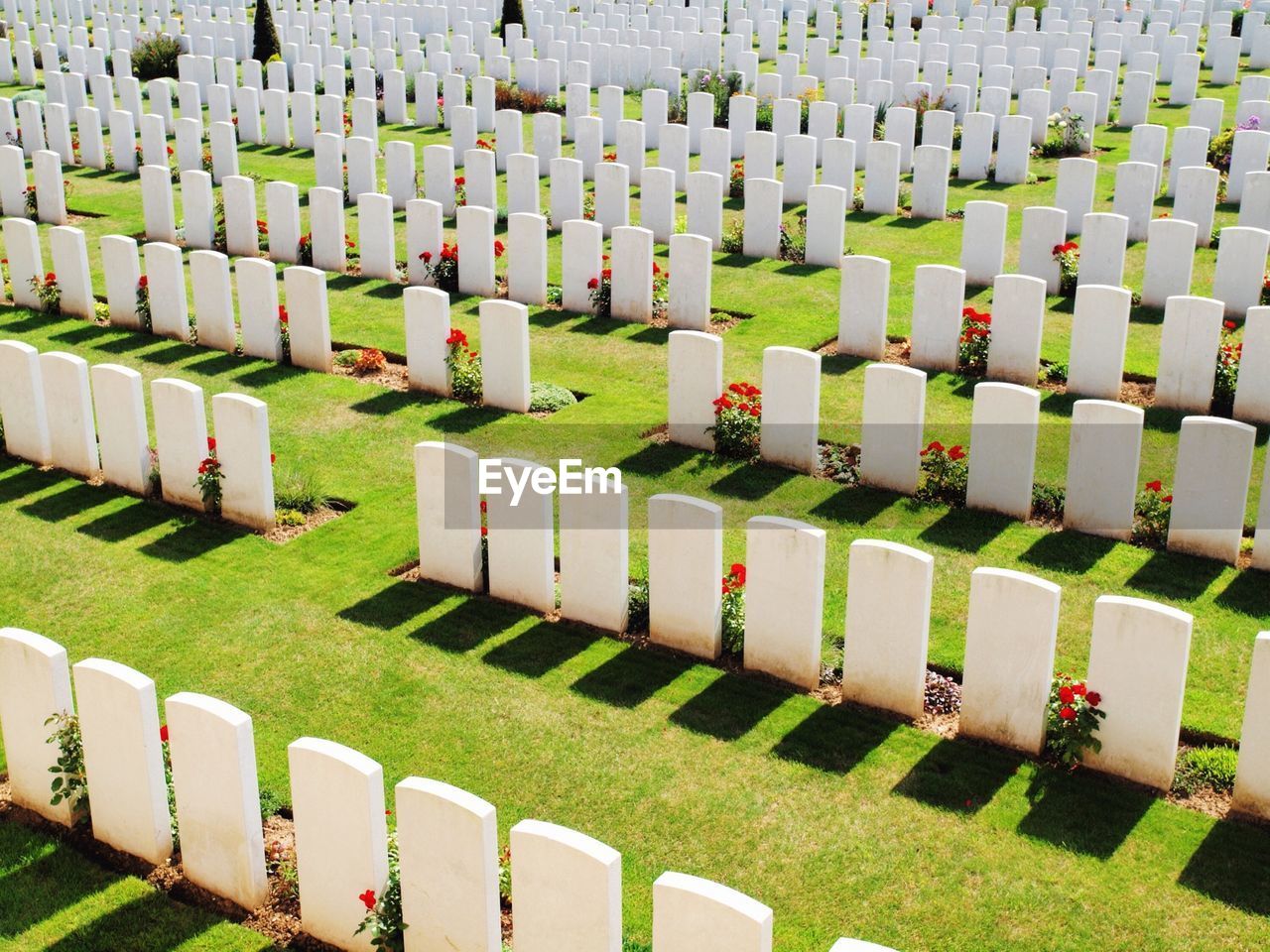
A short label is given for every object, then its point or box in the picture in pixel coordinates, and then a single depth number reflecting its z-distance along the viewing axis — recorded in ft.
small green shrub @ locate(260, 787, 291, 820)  23.31
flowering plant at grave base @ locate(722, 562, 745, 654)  27.78
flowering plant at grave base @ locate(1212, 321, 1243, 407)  38.70
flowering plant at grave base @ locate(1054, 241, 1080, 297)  47.42
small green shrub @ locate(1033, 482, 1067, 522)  33.47
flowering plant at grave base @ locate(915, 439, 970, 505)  34.22
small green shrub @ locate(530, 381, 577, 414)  40.24
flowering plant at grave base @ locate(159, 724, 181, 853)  22.52
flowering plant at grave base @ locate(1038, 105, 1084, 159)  67.31
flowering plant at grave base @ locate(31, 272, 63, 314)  48.03
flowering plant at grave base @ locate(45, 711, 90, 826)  22.50
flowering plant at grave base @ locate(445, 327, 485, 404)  40.68
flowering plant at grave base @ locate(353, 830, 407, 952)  19.97
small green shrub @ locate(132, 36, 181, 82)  86.17
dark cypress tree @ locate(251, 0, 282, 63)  86.53
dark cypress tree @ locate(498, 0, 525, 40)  98.22
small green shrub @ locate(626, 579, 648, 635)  29.04
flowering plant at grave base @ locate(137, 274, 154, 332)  45.96
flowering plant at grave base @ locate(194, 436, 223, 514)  33.42
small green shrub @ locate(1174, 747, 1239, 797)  23.72
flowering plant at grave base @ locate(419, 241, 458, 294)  50.24
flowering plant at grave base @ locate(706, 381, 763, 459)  36.47
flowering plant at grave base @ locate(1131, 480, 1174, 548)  32.17
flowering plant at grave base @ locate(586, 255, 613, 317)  47.67
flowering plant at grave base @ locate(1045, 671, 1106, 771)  23.76
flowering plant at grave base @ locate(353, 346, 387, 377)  43.16
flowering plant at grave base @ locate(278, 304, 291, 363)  43.70
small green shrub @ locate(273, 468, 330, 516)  34.30
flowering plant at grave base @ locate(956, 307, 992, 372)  41.70
